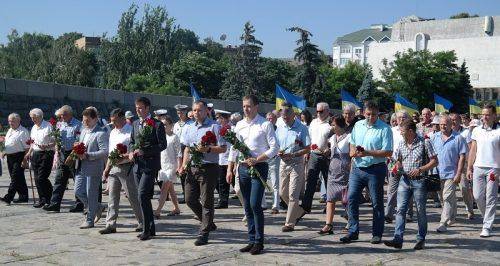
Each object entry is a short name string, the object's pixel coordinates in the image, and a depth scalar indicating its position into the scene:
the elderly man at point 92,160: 9.54
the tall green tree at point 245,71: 67.62
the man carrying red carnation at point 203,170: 8.28
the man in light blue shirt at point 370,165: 8.23
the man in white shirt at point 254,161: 7.84
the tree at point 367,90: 72.06
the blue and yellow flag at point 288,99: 17.61
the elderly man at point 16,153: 12.26
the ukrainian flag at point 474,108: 22.91
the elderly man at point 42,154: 11.60
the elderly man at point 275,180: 11.17
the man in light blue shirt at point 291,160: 9.37
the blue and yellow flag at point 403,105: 17.88
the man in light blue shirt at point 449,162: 9.73
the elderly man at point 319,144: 10.16
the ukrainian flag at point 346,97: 18.00
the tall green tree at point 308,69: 64.50
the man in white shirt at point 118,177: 9.09
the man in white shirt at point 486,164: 9.14
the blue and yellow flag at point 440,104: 19.89
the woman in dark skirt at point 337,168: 9.23
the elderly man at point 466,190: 10.88
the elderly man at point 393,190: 8.44
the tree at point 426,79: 71.88
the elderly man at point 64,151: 11.19
